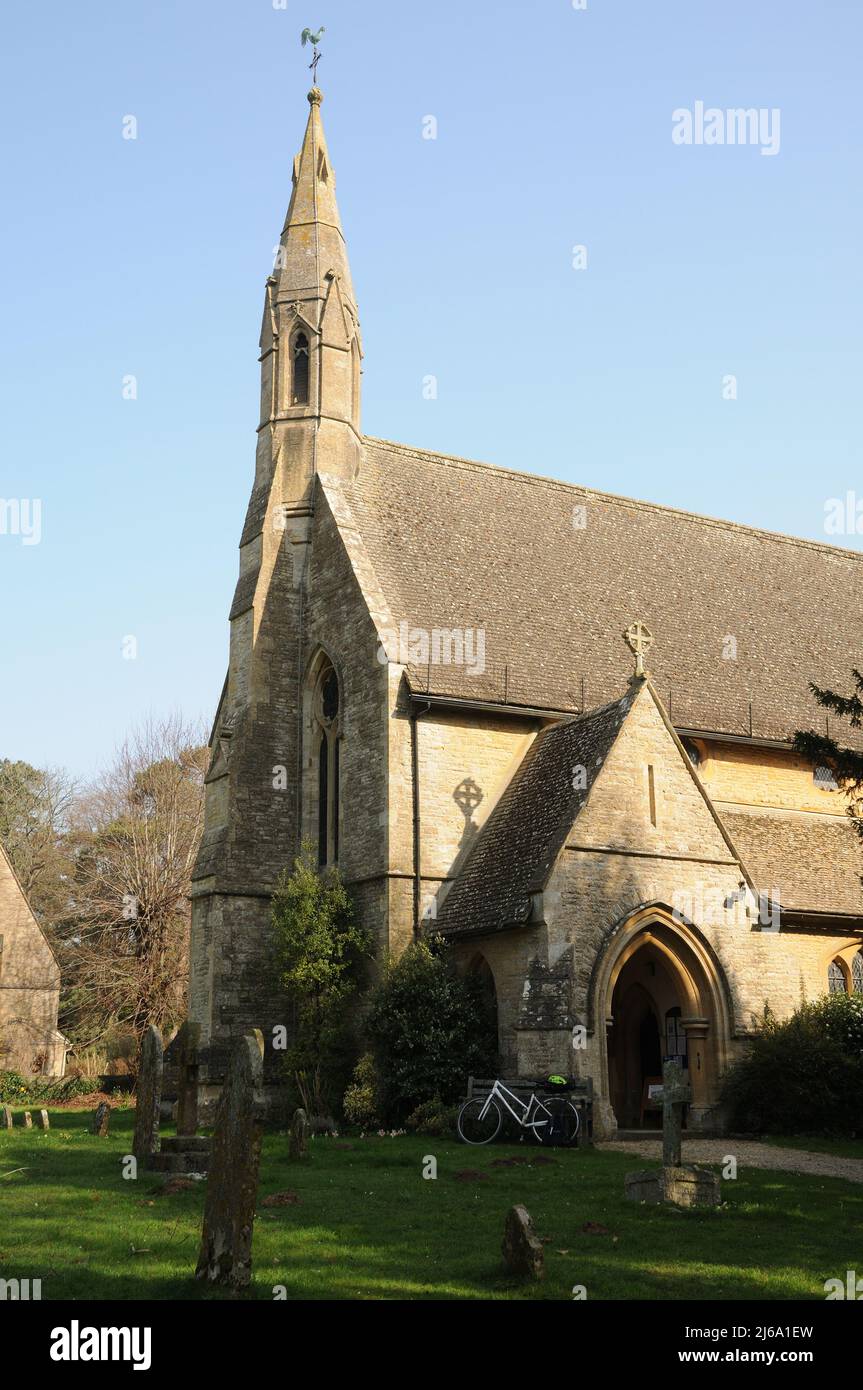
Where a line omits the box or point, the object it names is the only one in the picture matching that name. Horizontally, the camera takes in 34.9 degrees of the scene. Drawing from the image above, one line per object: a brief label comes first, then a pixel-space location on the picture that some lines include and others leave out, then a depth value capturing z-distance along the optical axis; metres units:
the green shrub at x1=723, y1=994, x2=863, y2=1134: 22.53
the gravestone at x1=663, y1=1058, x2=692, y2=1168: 15.06
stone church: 23.50
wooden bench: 20.47
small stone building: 44.41
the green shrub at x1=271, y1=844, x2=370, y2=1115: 25.75
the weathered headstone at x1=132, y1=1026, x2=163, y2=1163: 17.95
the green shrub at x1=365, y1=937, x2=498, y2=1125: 23.17
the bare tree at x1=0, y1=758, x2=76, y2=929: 63.25
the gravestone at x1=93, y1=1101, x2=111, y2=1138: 23.22
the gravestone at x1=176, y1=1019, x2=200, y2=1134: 18.88
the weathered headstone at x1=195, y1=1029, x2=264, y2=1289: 10.04
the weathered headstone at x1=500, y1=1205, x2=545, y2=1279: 10.36
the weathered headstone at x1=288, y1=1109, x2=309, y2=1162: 18.28
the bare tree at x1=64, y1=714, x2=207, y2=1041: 46.47
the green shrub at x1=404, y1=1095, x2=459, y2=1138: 22.00
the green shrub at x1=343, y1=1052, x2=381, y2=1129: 23.98
